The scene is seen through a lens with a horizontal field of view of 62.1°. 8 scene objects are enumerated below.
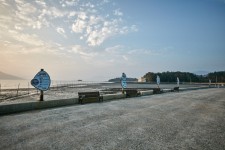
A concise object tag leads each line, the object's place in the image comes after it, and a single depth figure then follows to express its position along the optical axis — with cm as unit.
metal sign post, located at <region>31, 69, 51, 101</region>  1279
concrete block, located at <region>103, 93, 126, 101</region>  1782
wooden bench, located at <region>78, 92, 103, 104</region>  1485
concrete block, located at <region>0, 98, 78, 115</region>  1027
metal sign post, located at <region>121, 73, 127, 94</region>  2106
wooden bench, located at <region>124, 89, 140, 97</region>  2103
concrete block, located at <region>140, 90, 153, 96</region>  2470
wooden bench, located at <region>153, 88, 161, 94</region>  2738
